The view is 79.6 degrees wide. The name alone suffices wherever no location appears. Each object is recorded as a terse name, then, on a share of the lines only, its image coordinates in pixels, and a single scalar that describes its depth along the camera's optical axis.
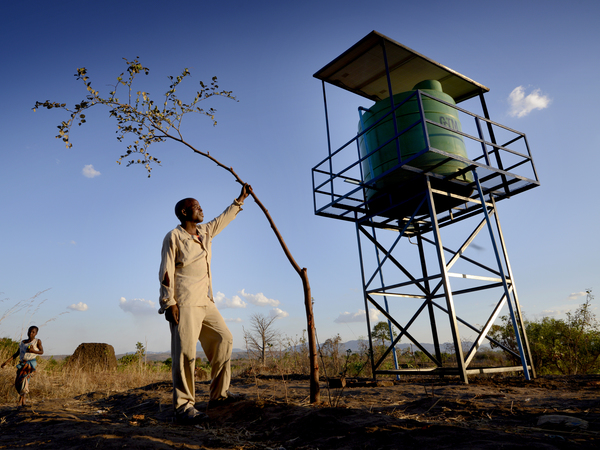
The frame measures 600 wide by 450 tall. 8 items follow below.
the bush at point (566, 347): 9.62
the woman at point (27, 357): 6.45
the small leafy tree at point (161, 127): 3.96
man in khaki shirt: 3.70
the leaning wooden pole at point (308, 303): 3.92
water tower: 6.75
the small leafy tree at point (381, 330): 13.38
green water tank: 7.00
